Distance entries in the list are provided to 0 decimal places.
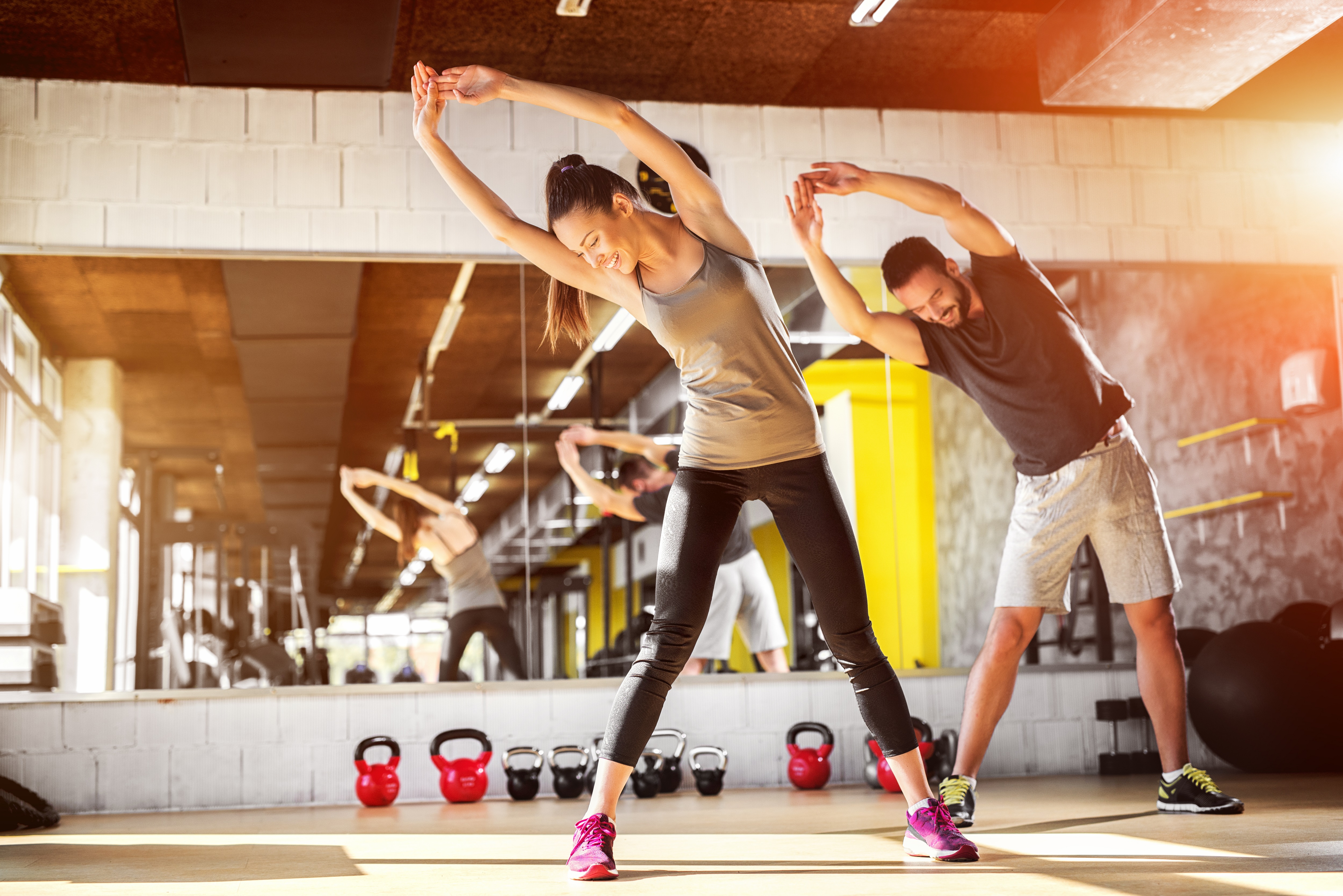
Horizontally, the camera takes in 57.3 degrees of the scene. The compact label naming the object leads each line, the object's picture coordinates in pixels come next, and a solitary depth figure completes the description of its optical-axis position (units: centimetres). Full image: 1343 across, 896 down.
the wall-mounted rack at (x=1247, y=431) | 543
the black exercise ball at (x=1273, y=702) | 429
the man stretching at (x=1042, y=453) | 320
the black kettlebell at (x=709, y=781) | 435
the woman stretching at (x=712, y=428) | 238
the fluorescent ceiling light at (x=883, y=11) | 404
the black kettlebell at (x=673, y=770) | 441
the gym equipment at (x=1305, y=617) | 482
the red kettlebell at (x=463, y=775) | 427
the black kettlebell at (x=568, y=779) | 433
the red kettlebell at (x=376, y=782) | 420
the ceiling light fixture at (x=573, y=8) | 400
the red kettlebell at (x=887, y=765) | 407
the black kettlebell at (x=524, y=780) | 430
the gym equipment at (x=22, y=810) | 359
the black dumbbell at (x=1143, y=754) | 487
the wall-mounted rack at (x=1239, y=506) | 547
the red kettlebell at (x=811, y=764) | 442
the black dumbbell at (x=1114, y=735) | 483
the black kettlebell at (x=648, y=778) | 429
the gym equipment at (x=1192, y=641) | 504
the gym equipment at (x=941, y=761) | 423
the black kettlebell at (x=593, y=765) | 435
